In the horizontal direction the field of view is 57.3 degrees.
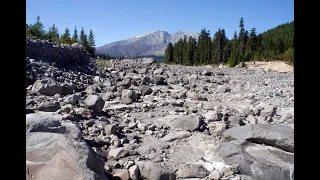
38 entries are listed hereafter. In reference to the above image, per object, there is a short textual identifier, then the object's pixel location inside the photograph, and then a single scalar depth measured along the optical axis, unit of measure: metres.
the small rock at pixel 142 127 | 5.78
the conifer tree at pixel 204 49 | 60.03
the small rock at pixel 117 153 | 4.19
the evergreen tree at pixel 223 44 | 56.50
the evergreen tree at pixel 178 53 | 65.62
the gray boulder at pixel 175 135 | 5.27
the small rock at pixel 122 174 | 3.51
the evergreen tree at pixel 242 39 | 53.25
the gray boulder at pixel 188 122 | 5.79
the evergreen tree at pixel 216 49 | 56.91
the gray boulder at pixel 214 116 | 6.56
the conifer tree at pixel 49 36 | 18.09
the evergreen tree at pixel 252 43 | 51.16
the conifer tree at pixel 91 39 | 47.72
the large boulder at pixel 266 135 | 4.40
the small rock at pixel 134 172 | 3.51
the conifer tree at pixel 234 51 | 44.10
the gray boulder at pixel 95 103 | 6.62
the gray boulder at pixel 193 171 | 3.77
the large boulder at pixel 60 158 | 2.57
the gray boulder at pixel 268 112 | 6.92
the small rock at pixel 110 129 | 5.23
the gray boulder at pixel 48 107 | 6.24
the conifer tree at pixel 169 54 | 68.44
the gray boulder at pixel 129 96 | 8.30
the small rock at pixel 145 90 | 9.58
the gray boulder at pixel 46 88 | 7.80
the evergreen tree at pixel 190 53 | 62.16
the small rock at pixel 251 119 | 6.50
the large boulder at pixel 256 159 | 3.54
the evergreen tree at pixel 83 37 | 38.98
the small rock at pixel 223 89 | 11.14
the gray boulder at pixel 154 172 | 3.54
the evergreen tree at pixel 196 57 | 61.20
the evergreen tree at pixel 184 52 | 62.66
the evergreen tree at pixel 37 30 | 16.63
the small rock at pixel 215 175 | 3.69
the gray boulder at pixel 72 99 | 7.08
